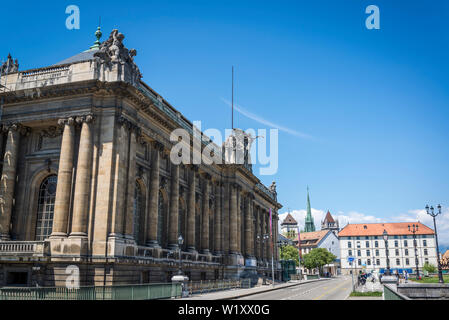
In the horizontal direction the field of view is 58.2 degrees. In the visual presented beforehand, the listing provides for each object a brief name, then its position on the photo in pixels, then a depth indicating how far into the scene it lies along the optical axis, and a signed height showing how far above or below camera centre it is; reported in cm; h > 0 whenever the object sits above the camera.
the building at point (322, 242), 16456 +83
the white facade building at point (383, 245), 14188 -40
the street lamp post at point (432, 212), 4458 +351
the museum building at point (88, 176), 2714 +518
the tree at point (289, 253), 12262 -273
